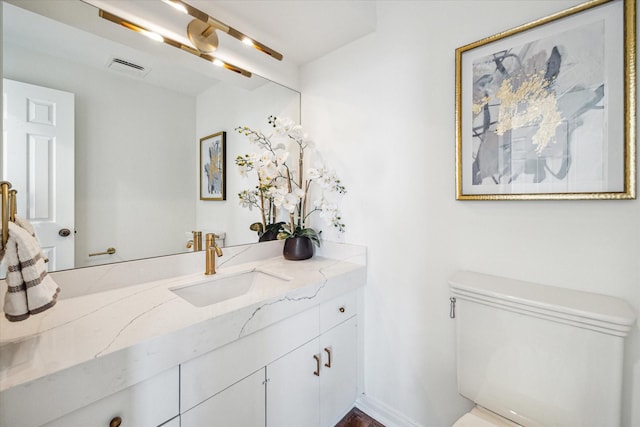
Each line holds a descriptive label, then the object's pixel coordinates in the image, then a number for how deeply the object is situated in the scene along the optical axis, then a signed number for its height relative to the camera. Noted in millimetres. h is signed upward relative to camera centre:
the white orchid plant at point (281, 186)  1508 +157
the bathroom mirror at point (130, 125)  970 +398
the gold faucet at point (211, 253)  1320 -207
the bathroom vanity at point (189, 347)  621 -394
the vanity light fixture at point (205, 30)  1144 +860
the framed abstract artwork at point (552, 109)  842 +368
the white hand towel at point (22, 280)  621 -164
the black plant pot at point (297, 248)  1610 -224
